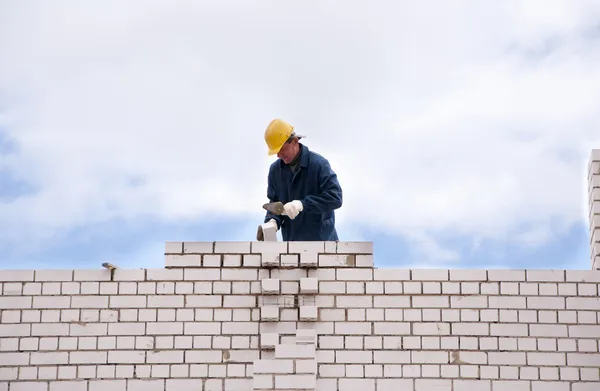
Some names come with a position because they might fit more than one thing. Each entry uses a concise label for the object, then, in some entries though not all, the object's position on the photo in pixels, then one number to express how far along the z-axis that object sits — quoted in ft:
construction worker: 35.96
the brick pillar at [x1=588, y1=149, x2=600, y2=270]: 35.65
